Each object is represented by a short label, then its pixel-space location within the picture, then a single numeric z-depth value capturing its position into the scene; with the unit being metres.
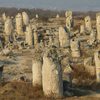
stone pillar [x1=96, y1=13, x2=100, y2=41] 34.89
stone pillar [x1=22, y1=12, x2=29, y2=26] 46.41
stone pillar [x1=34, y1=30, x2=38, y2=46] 36.22
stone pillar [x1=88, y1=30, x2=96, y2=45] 32.94
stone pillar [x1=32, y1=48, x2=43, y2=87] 18.69
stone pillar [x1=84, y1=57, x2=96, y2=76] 21.69
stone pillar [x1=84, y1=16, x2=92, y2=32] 41.17
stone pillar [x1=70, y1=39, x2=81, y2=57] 28.59
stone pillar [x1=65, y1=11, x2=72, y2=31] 42.58
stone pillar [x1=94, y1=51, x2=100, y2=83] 20.70
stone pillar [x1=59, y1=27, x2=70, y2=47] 33.00
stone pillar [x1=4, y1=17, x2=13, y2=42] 39.68
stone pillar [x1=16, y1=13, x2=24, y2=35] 41.63
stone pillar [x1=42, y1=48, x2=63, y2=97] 17.50
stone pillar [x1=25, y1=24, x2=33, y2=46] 35.75
